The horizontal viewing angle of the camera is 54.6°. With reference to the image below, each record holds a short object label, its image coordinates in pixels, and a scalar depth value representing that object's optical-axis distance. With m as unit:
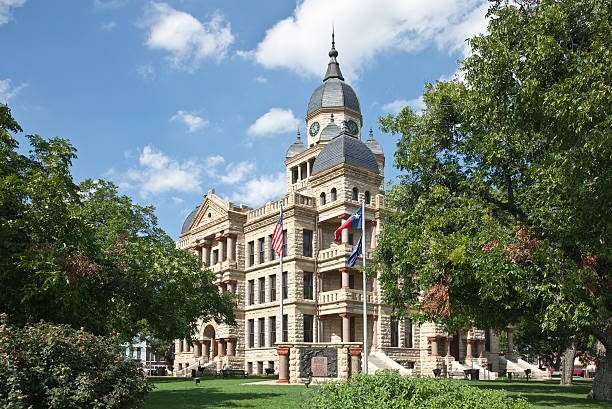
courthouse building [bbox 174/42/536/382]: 41.66
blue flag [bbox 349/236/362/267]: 29.95
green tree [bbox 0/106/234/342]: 15.47
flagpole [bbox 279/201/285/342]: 33.44
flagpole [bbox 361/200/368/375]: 29.28
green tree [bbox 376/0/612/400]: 16.69
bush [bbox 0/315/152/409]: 11.00
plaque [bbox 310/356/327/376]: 28.28
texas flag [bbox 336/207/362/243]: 30.19
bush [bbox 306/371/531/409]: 10.75
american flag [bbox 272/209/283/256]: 34.04
